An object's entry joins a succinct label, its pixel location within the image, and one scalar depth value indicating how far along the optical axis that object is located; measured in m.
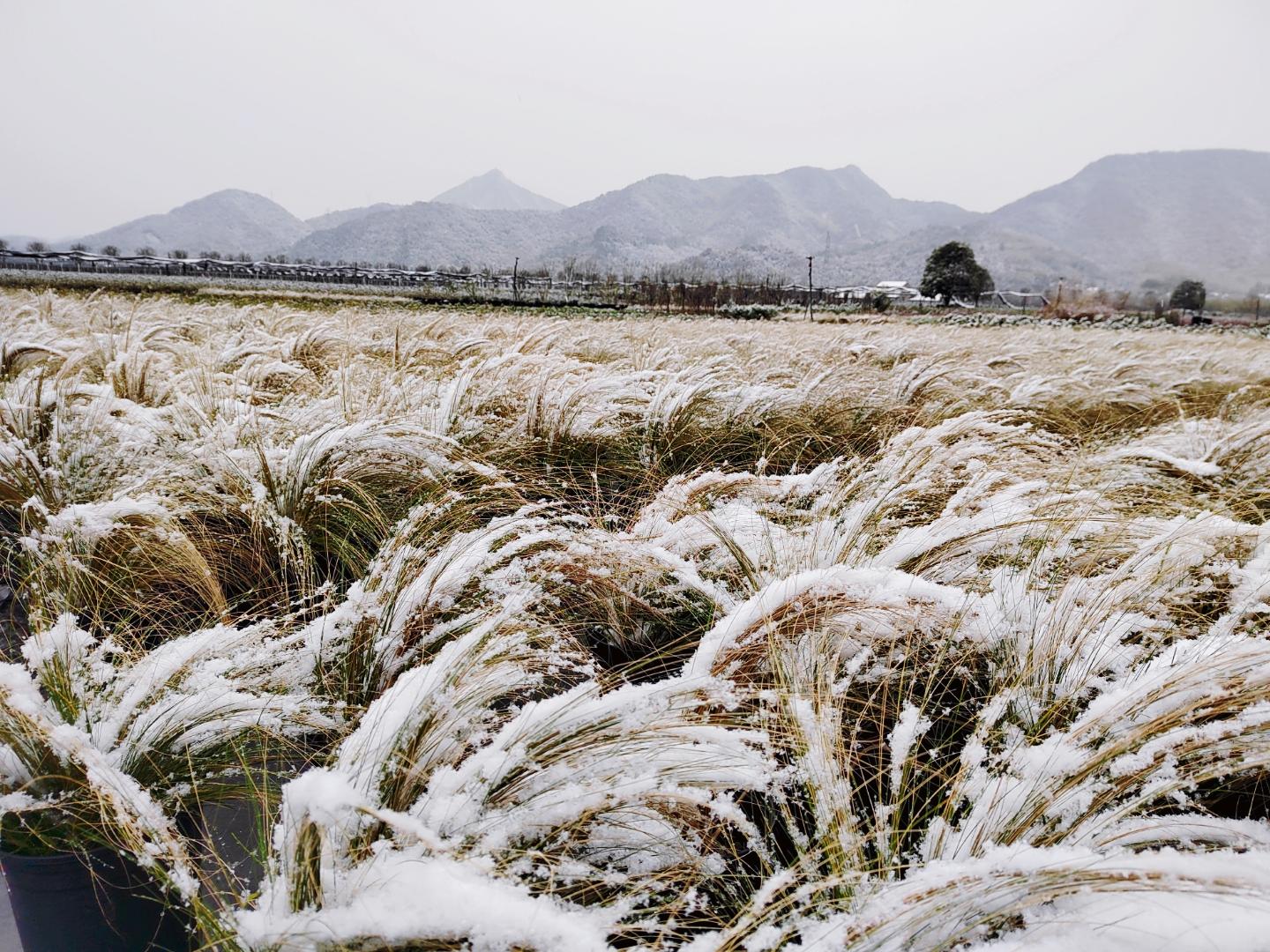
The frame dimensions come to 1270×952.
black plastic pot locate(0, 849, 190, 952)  1.08
